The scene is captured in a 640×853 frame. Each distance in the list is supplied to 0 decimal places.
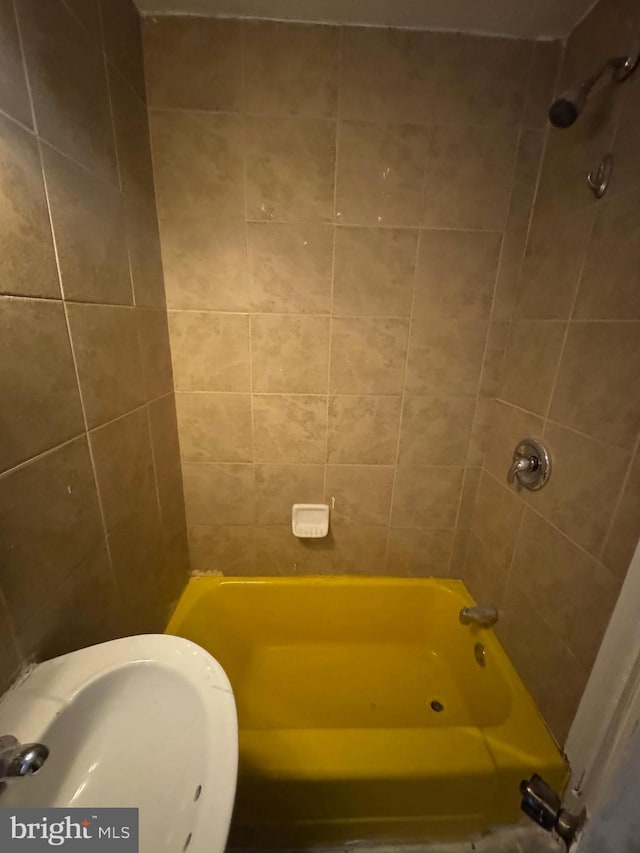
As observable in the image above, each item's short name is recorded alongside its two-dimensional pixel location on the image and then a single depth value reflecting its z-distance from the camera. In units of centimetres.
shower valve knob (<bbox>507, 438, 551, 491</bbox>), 85
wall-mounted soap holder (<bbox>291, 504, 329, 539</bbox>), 118
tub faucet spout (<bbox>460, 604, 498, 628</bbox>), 106
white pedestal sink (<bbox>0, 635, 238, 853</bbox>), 44
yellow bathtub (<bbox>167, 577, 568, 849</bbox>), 73
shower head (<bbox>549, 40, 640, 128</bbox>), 65
